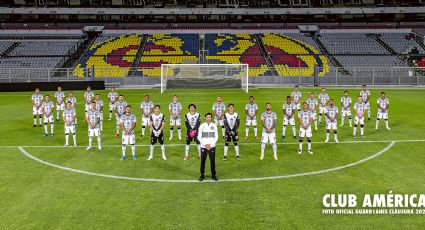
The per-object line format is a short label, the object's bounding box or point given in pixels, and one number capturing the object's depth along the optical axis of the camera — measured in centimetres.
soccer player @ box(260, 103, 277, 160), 1520
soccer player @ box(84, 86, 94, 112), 2369
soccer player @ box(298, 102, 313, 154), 1598
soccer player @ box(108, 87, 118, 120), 2395
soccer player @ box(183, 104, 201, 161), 1501
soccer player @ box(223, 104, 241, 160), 1503
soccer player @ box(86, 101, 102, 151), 1653
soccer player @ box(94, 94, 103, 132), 2148
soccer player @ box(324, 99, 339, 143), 1788
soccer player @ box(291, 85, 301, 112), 2345
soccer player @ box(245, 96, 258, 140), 1914
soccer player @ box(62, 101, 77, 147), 1753
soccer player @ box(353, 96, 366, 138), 1934
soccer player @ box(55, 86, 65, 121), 2383
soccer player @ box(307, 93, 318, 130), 2072
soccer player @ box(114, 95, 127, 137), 2044
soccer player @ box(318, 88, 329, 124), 2308
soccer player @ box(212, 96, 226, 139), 1919
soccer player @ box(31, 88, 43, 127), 2281
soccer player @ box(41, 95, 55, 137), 2053
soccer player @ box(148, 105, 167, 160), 1483
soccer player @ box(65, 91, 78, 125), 2171
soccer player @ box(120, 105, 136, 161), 1522
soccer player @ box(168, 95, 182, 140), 1950
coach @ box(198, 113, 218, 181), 1219
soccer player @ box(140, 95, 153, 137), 1994
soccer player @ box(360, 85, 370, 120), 2306
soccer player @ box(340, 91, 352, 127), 2180
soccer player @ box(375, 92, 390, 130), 2127
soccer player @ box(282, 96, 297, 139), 1955
